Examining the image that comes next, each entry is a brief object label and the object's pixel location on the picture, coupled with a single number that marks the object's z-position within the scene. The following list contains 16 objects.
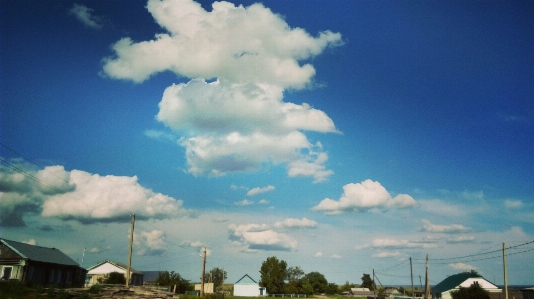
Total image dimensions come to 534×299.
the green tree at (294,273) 124.34
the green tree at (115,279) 64.32
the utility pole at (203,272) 56.90
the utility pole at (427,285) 58.62
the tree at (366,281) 153.25
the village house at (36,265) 42.56
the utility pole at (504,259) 39.83
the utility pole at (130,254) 42.42
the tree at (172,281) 77.06
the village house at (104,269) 78.62
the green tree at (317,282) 123.25
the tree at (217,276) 141.00
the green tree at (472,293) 66.19
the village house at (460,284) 83.69
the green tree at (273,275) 105.88
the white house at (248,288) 100.44
